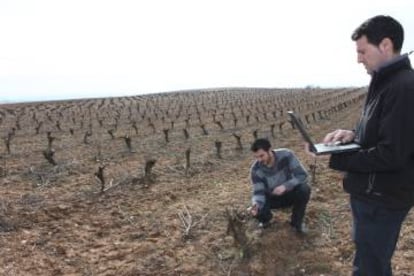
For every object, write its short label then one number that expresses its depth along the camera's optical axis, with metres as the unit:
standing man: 2.70
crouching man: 5.62
